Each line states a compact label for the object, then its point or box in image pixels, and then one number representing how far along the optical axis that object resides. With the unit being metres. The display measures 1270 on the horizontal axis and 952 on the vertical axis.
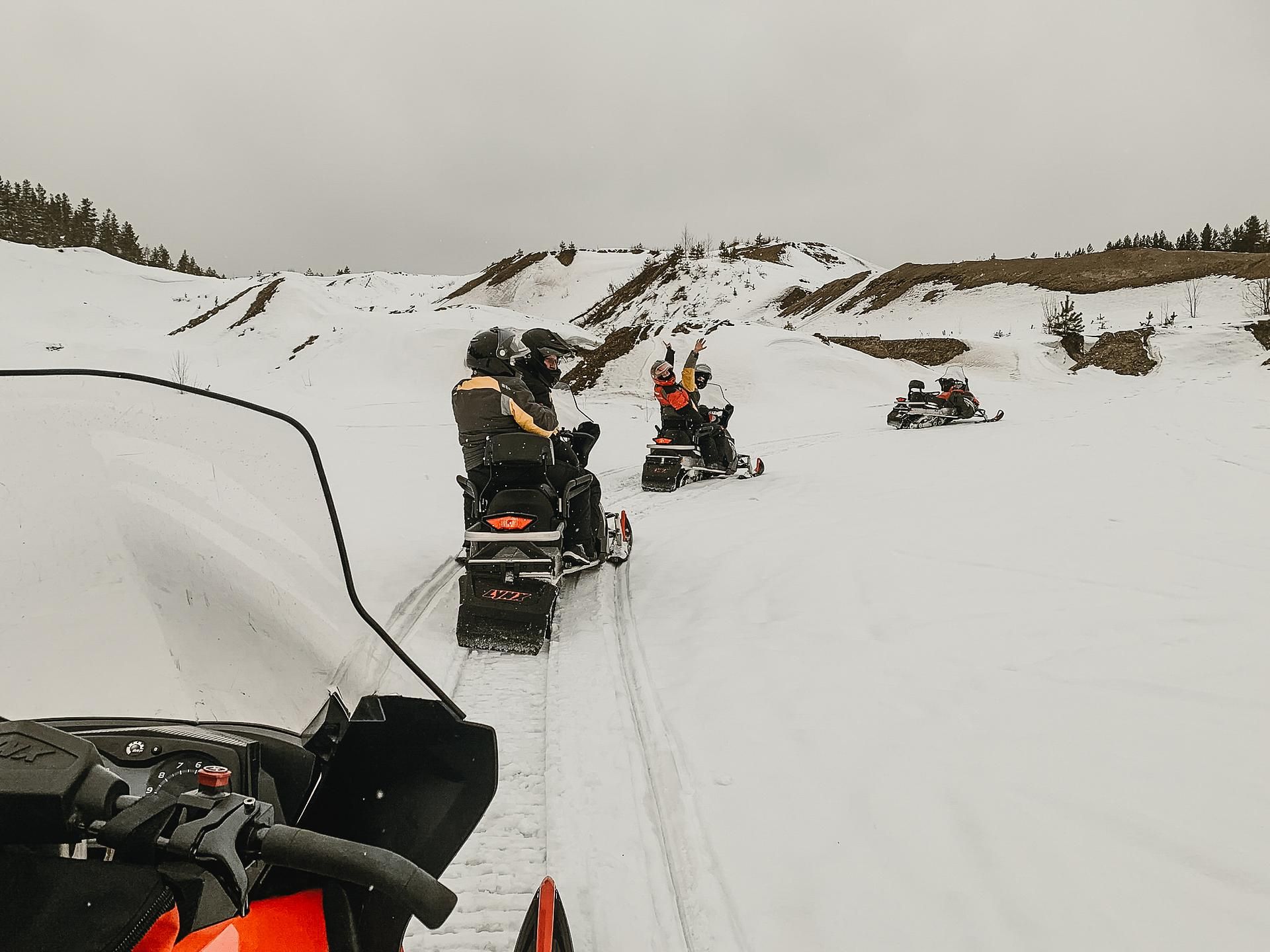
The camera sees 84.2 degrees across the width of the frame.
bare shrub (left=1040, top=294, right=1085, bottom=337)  20.78
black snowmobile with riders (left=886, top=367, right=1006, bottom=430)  13.05
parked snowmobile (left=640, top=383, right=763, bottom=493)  8.30
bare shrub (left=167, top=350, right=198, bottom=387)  11.43
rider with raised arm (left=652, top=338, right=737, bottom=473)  8.32
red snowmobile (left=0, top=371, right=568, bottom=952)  1.21
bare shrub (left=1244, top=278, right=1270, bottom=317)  19.00
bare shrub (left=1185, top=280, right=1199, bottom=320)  21.02
